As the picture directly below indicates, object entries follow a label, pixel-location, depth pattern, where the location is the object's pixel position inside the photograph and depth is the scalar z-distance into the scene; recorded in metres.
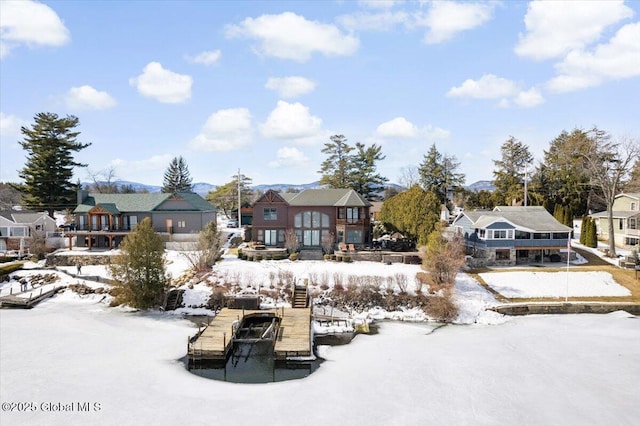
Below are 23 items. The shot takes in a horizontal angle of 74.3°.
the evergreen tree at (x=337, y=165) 57.88
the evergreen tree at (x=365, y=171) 56.56
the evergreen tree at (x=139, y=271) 26.53
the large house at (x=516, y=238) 34.25
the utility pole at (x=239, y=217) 50.19
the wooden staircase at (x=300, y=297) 27.02
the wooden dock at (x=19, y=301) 27.45
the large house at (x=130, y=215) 40.69
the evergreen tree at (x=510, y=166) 54.31
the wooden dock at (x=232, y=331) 19.12
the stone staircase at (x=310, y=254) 36.34
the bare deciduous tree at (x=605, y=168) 36.41
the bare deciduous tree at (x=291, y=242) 36.97
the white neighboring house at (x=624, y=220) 39.41
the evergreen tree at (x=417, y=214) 35.53
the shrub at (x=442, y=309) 25.47
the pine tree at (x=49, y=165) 46.88
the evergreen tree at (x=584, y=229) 40.16
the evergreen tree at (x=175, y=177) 70.12
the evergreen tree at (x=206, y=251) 31.83
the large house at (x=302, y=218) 39.28
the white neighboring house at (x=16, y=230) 39.00
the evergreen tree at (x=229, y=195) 62.47
